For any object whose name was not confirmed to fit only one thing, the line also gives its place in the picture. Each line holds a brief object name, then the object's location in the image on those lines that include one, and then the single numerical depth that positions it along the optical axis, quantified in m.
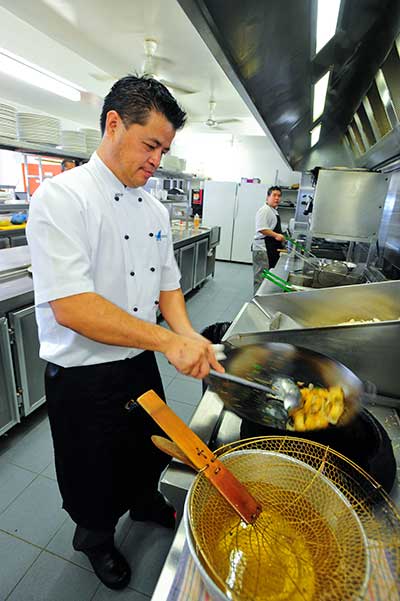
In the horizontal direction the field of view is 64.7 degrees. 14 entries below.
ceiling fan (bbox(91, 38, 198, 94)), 3.44
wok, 0.79
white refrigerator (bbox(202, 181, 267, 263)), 7.30
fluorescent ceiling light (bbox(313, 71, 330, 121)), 1.66
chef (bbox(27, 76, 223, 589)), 0.83
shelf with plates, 3.12
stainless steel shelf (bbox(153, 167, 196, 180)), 5.59
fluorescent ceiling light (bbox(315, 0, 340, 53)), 0.92
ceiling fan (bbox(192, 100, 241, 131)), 5.61
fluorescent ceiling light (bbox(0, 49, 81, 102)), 3.71
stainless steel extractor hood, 0.75
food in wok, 0.73
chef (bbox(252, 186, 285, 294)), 4.58
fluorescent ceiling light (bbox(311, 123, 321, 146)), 3.13
